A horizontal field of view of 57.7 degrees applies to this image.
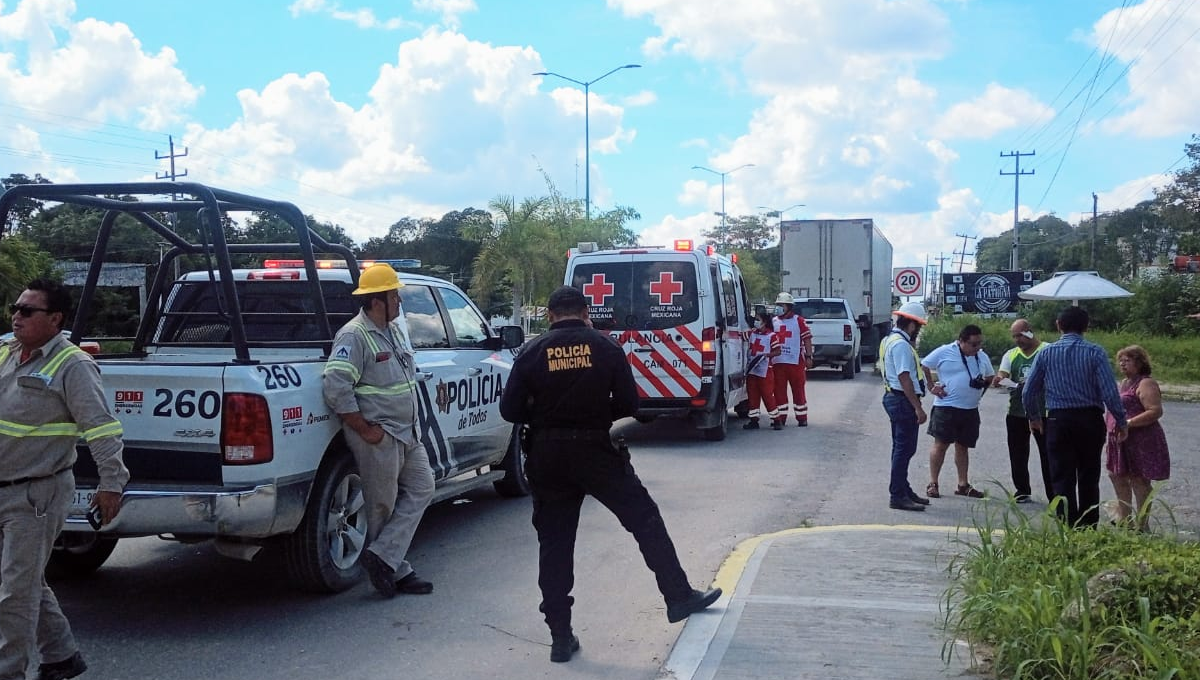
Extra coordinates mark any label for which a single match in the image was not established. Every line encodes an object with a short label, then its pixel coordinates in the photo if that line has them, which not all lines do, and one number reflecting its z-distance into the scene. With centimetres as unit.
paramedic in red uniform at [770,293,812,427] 1443
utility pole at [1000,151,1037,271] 6397
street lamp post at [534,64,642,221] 3562
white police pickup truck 529
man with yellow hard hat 585
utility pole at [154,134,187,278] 5056
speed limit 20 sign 3003
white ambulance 1232
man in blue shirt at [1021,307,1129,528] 694
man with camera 909
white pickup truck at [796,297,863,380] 2353
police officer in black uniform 504
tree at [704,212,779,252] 8688
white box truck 2742
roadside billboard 3069
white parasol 1714
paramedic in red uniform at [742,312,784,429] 1432
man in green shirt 902
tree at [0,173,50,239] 3292
